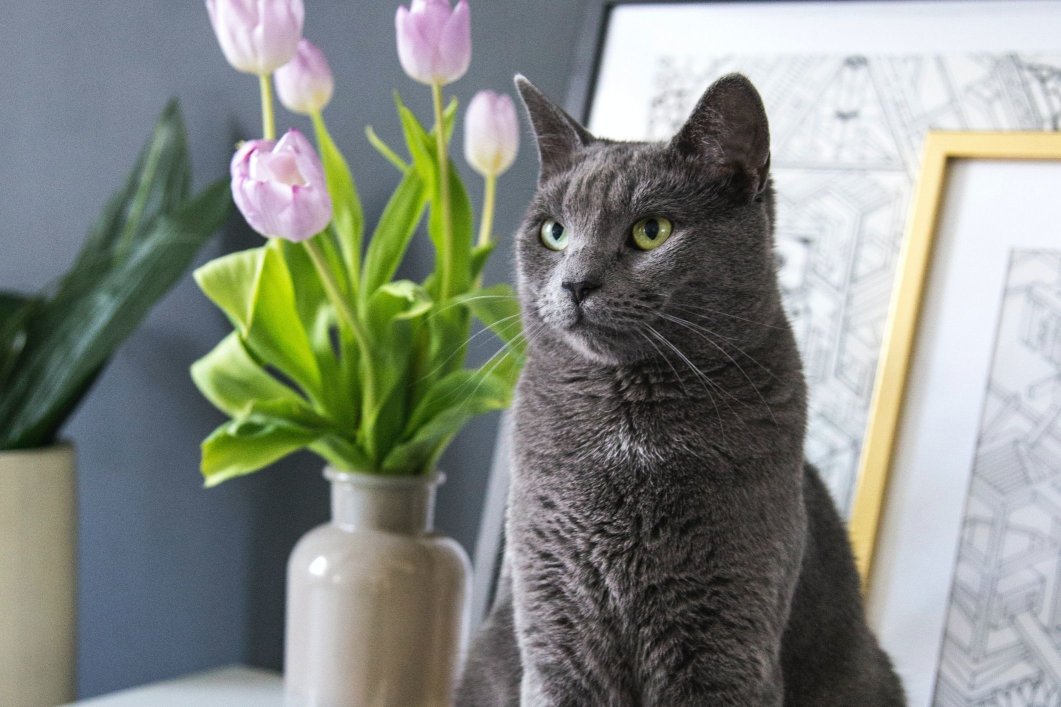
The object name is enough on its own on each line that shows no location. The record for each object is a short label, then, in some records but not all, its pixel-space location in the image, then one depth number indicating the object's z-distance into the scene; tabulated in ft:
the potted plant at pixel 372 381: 3.23
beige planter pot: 3.74
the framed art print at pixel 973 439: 3.07
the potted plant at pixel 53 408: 3.78
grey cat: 2.36
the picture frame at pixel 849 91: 3.23
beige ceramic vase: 3.33
